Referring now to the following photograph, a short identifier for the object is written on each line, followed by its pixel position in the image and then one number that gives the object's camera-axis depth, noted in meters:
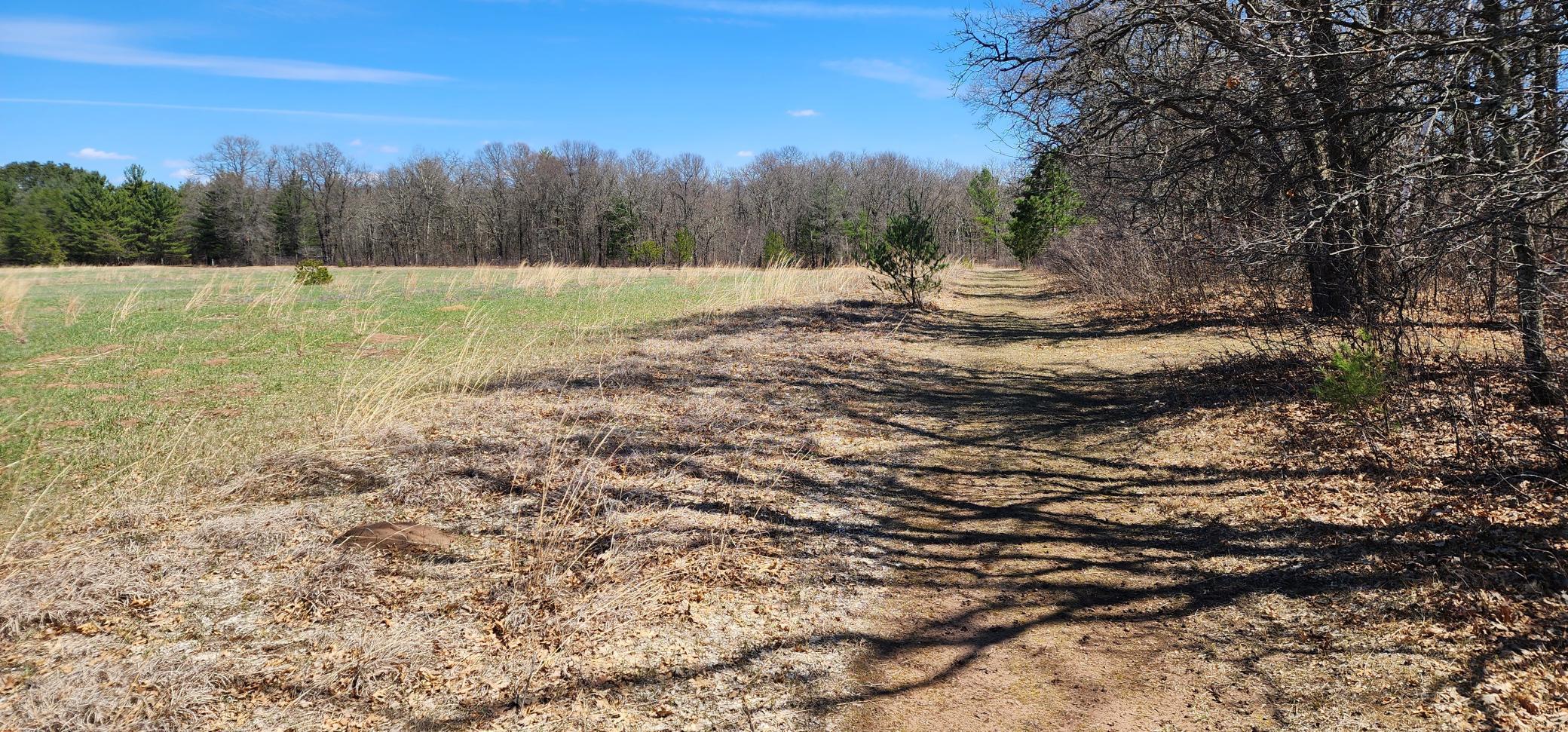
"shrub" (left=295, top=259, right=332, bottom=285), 22.08
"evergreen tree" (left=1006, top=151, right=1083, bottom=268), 37.62
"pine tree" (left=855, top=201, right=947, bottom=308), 17.23
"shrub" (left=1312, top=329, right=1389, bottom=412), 5.77
